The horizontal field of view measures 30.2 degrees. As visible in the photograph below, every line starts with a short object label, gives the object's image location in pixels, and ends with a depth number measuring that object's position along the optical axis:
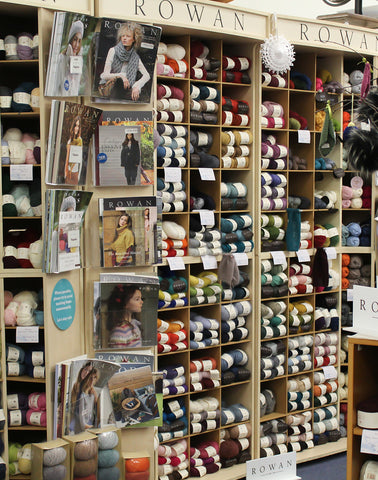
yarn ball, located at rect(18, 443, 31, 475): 3.54
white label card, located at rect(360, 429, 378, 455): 2.51
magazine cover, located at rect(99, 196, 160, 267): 3.29
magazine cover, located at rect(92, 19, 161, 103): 3.18
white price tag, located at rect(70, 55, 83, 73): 3.16
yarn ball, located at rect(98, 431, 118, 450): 3.22
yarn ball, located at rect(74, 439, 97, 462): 3.11
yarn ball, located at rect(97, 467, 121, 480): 3.21
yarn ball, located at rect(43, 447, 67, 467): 3.05
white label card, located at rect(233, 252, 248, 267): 4.44
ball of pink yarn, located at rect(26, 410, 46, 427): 3.55
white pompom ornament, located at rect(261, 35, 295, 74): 4.26
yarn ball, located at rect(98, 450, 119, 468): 3.21
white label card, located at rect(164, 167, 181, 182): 4.13
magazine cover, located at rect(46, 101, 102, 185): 3.15
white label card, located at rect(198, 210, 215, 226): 4.30
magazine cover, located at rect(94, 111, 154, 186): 3.30
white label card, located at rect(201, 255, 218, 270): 4.33
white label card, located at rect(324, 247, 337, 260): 4.89
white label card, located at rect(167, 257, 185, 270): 4.14
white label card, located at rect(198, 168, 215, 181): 4.27
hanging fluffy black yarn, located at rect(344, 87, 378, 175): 3.02
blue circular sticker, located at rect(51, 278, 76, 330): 3.29
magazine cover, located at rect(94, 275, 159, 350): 3.32
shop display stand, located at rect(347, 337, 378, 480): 2.61
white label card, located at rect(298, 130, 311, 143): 4.73
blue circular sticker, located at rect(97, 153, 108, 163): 3.30
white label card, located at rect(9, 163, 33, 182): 3.47
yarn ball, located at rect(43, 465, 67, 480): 3.06
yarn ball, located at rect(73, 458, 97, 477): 3.12
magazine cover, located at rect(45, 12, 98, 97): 3.10
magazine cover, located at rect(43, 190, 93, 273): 3.13
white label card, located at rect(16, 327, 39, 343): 3.49
